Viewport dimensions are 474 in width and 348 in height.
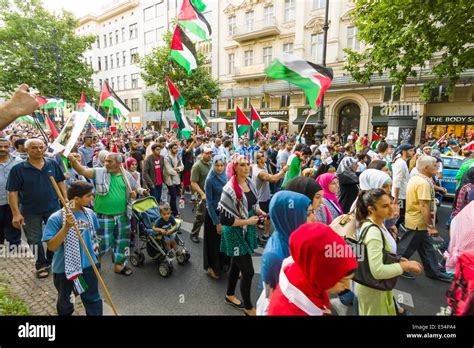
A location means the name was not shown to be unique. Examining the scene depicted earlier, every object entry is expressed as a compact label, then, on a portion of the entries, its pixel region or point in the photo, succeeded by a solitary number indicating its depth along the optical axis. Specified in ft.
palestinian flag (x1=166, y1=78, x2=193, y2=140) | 23.47
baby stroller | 14.48
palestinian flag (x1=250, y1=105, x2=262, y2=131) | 32.81
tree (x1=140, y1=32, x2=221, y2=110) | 71.36
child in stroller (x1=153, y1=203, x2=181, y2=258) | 14.33
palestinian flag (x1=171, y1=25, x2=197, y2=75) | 24.53
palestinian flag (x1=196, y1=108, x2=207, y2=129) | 36.70
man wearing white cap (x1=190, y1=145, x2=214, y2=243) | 17.51
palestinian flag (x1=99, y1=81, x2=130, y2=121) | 27.89
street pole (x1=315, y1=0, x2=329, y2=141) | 38.88
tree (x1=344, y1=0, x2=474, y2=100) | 23.75
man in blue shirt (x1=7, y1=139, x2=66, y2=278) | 12.44
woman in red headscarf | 4.24
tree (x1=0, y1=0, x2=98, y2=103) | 68.08
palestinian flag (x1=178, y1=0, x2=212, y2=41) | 25.09
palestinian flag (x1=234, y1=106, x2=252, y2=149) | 28.84
